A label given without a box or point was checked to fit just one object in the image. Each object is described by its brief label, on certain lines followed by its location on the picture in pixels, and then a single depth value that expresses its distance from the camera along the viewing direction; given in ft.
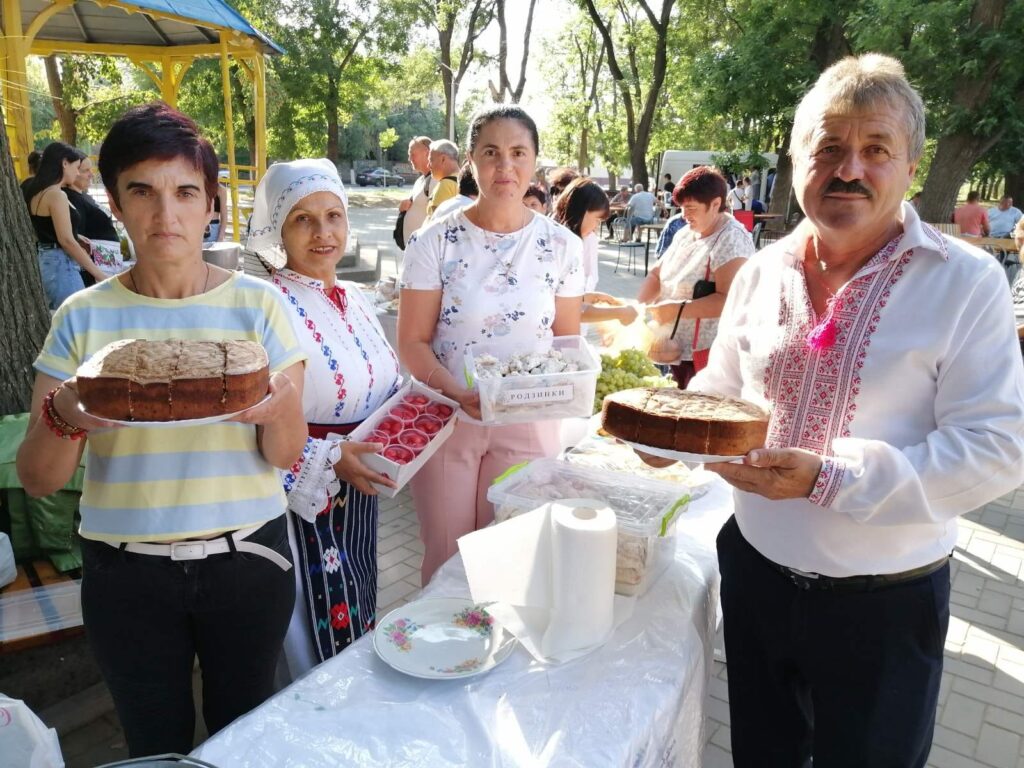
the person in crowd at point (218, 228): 29.74
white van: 82.17
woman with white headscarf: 6.67
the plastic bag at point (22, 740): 4.49
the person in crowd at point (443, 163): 22.24
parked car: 163.32
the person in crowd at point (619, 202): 68.33
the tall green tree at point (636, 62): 65.82
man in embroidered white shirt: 4.50
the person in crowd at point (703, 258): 12.47
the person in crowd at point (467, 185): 16.49
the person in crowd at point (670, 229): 18.25
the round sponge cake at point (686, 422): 4.59
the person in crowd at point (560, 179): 19.22
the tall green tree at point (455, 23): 85.76
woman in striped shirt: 4.94
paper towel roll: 5.06
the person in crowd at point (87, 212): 19.70
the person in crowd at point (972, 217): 43.06
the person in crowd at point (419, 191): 25.18
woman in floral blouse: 8.11
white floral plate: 5.02
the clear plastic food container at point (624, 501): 5.89
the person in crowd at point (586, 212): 14.89
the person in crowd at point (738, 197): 56.75
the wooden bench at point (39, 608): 8.39
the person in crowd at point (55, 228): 17.52
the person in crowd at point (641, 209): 60.23
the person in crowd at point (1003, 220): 45.42
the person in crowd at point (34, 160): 21.03
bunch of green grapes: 11.19
